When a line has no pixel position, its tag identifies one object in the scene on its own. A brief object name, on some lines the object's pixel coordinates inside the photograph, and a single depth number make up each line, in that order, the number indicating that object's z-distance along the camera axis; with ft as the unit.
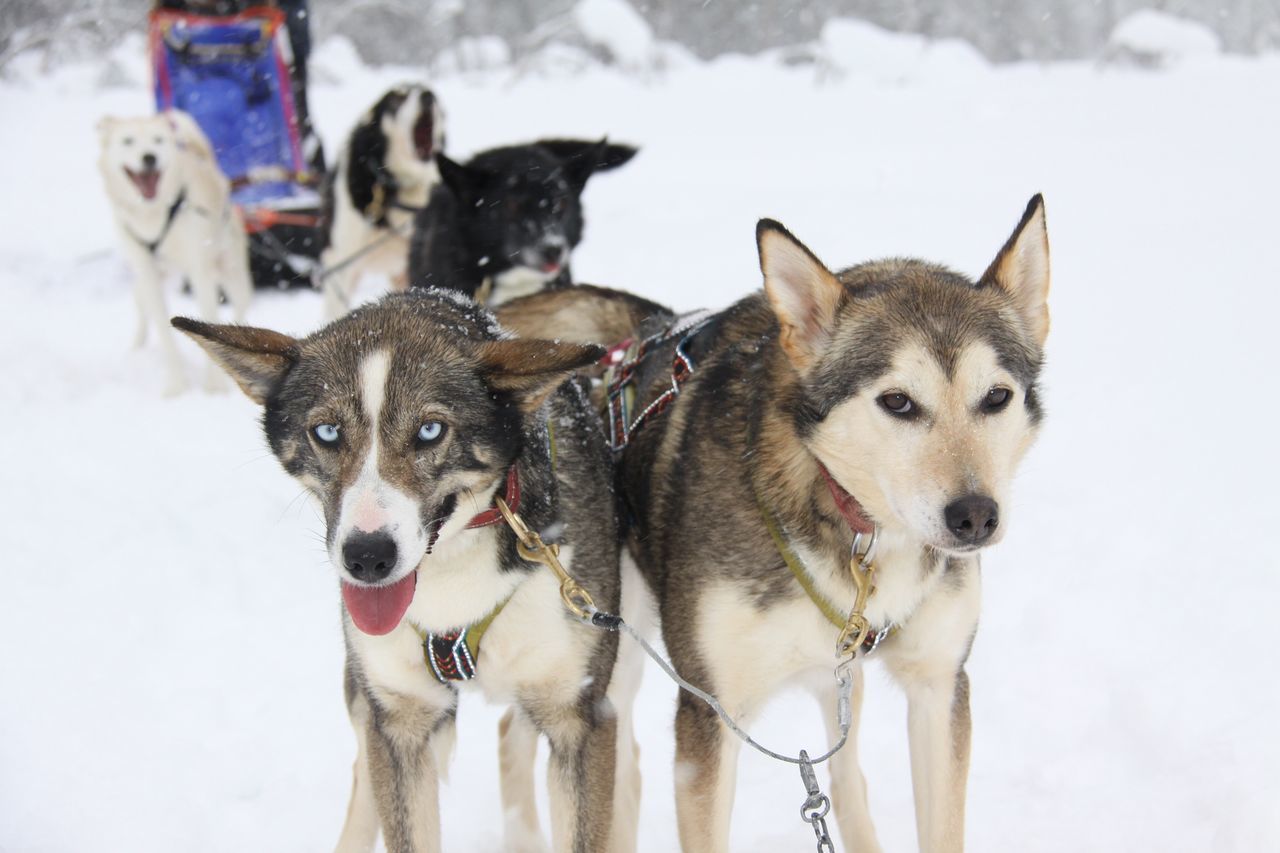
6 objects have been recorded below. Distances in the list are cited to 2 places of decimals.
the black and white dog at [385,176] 22.58
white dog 23.93
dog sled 27.55
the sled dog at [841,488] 7.42
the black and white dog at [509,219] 16.47
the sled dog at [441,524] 7.38
